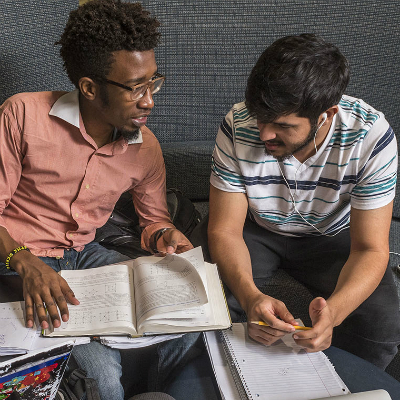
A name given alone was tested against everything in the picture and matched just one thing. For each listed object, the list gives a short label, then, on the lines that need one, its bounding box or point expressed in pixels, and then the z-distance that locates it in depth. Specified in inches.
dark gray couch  76.9
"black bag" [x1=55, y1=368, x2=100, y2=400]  41.5
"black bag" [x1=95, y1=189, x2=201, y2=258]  65.2
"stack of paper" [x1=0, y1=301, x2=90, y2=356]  41.8
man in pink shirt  52.9
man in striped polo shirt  46.4
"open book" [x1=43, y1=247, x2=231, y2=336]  43.0
